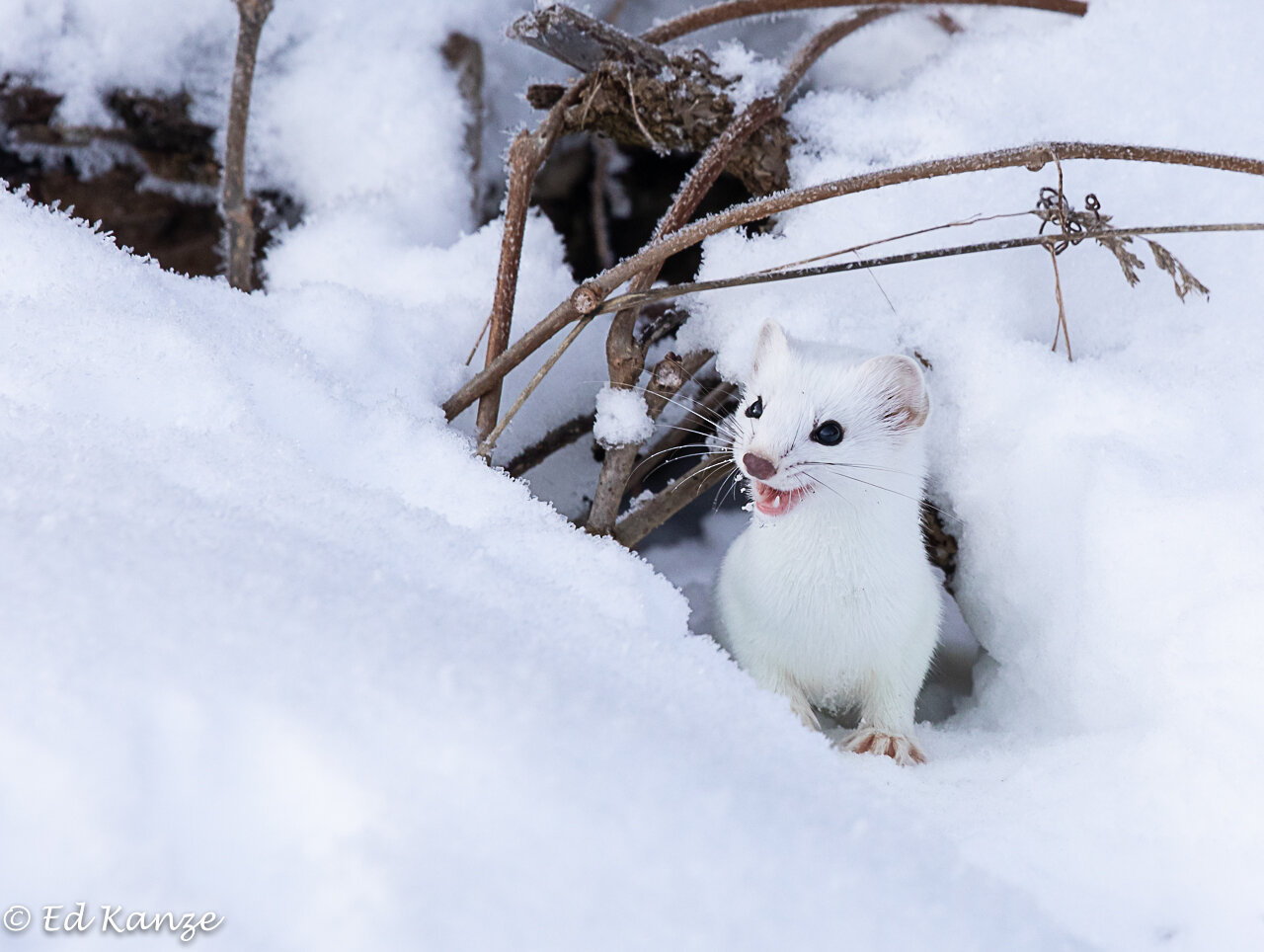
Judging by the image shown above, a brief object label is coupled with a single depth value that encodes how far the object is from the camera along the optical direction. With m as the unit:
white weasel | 2.35
